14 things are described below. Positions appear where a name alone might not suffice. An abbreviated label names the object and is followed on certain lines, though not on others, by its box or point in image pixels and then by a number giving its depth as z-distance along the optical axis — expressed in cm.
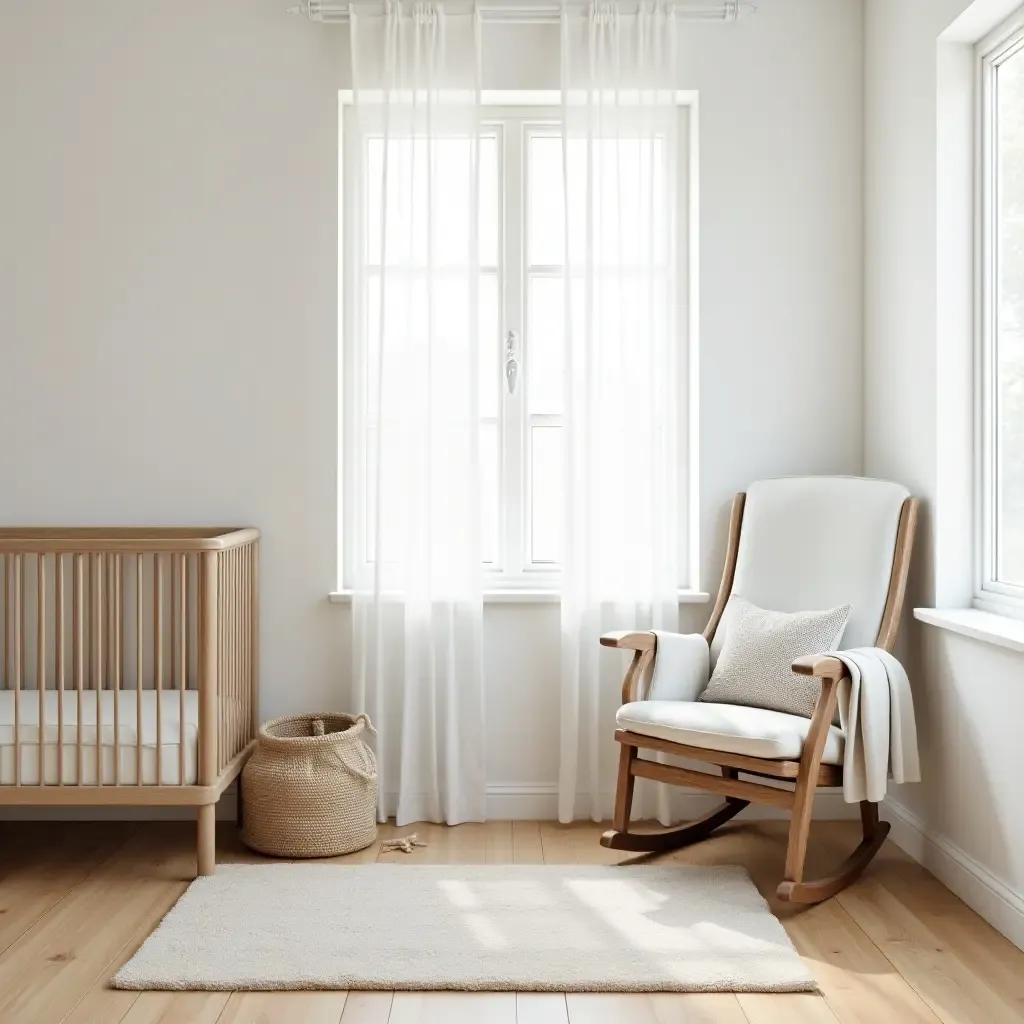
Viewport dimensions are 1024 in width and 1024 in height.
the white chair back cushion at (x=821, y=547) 283
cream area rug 210
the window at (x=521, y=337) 332
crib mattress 263
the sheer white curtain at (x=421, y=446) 312
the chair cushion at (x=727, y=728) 243
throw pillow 270
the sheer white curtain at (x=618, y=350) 313
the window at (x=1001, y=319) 258
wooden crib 261
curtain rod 314
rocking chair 243
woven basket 280
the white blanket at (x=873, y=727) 248
